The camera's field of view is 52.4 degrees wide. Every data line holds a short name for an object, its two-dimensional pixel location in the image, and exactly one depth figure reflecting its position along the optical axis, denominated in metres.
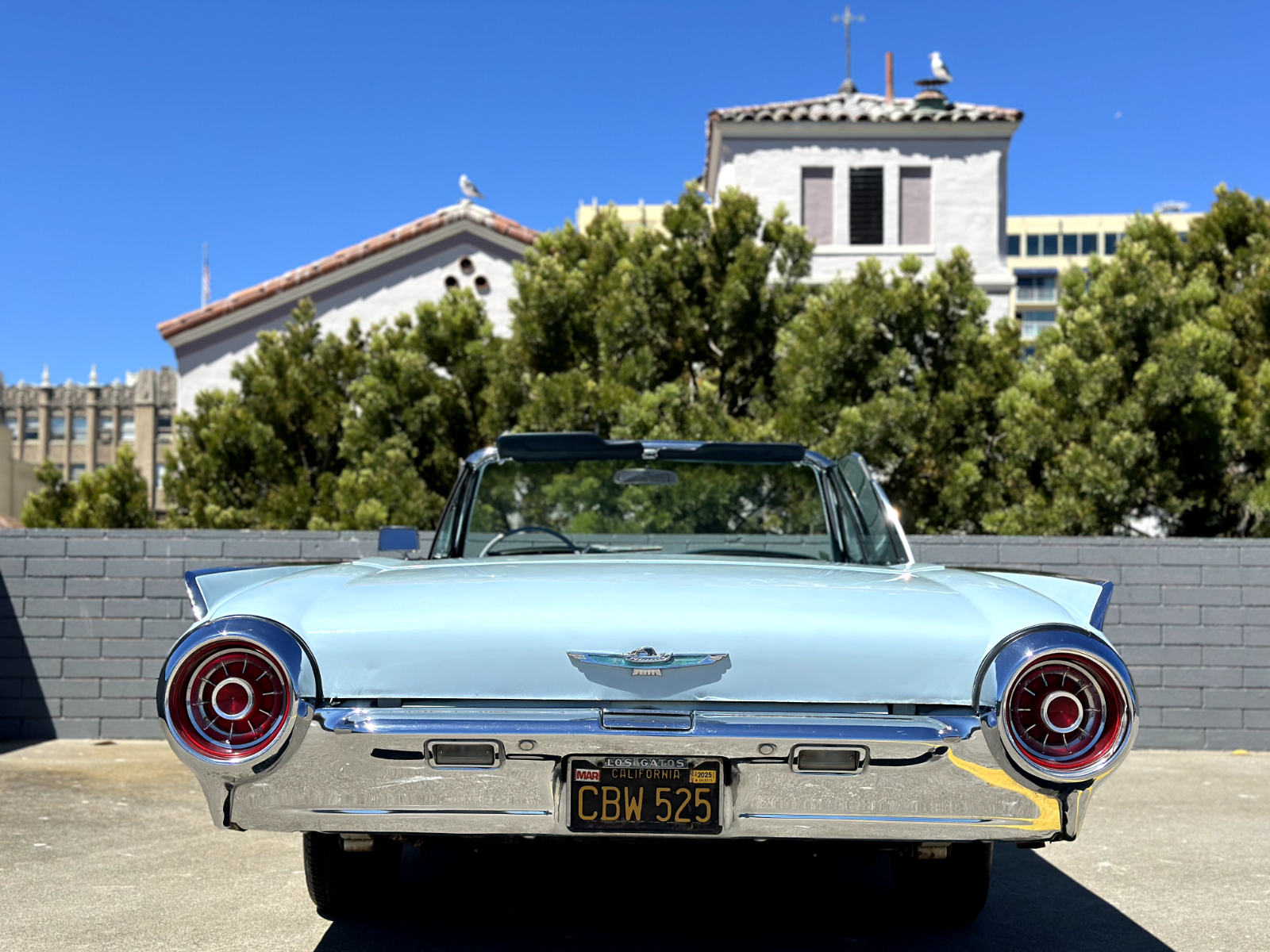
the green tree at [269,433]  14.68
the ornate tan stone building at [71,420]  100.88
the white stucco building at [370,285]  22.59
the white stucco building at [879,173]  19.75
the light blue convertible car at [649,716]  2.71
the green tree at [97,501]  14.62
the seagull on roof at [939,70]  20.66
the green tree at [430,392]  13.27
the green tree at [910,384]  11.85
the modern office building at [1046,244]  87.00
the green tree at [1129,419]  11.16
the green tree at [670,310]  12.23
